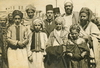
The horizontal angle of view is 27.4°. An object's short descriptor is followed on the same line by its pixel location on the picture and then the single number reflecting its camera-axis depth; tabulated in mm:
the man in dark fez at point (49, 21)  5645
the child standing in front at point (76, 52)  5449
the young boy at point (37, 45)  5570
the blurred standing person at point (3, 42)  5668
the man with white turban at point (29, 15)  5715
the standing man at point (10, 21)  5766
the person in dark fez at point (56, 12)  5664
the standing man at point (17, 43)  5613
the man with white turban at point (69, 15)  5600
